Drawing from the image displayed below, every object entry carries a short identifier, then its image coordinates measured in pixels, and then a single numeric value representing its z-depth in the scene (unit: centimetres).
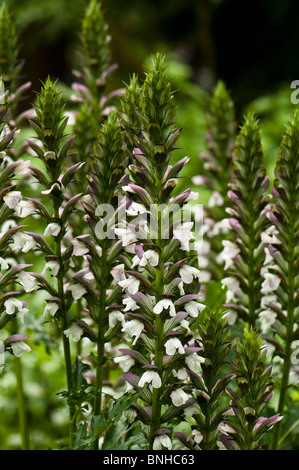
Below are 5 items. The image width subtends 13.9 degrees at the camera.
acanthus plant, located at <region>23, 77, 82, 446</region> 135
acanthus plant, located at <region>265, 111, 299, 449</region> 140
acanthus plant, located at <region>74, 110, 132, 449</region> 135
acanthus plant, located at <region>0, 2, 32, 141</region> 154
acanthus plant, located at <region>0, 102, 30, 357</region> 133
